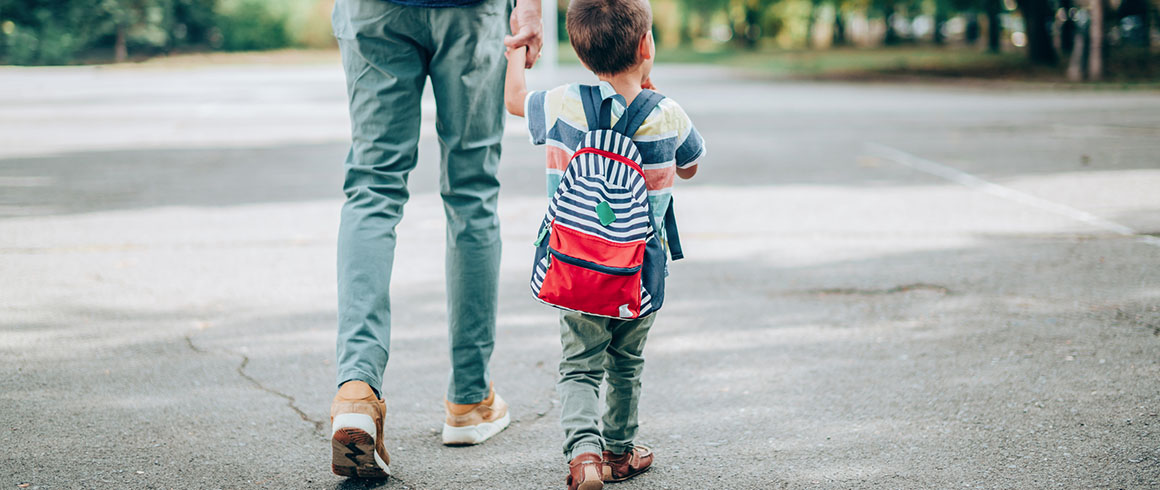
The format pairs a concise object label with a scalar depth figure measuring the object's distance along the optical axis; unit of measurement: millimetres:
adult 2691
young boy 2564
